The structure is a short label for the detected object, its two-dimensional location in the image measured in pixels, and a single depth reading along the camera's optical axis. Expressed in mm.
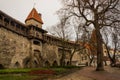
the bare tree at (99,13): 12005
